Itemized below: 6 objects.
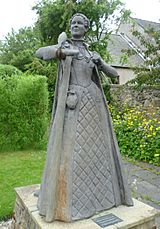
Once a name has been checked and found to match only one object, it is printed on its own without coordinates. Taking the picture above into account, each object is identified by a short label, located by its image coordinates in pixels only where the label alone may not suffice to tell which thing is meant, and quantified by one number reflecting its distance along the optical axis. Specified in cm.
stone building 1822
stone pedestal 204
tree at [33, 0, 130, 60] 1217
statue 208
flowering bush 596
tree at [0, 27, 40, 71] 2473
